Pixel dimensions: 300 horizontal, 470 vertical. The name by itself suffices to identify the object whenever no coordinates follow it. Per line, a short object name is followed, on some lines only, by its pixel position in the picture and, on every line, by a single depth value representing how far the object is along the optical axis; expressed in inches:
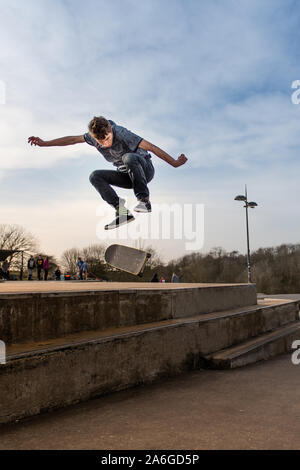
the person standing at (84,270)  943.4
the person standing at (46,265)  912.9
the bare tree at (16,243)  1807.3
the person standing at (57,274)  1066.8
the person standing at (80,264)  932.6
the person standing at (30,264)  861.8
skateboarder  243.0
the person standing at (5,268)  808.9
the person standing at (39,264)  896.3
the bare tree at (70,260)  1903.3
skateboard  261.6
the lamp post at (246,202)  1015.6
